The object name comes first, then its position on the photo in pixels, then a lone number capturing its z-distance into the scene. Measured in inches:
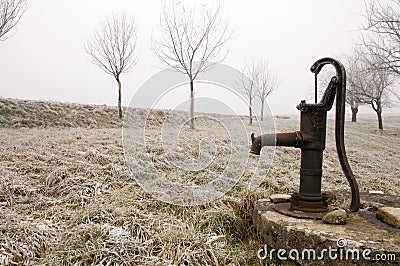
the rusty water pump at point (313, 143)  87.2
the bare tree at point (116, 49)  626.2
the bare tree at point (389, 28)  395.5
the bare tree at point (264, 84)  755.2
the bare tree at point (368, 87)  713.6
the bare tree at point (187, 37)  532.1
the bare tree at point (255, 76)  727.9
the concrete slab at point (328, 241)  67.1
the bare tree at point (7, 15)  382.6
